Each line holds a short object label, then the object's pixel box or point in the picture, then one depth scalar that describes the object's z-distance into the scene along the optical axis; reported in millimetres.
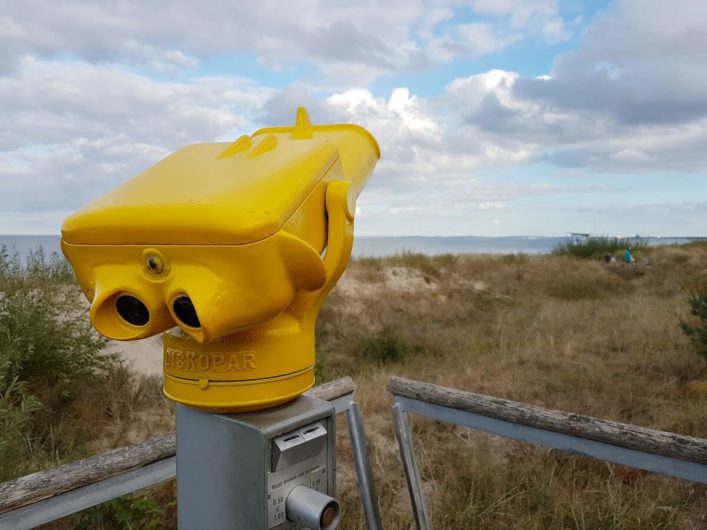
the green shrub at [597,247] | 19672
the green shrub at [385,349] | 7168
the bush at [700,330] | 5934
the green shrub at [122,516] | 2508
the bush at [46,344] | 4180
